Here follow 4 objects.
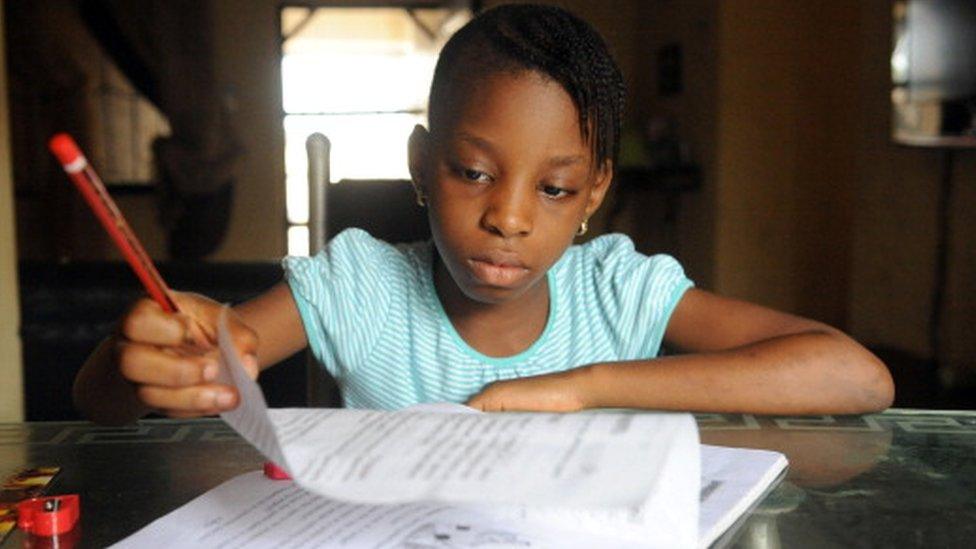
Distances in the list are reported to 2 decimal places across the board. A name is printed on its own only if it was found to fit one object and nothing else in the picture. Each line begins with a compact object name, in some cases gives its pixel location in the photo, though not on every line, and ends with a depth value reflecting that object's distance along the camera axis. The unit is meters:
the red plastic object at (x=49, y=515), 0.58
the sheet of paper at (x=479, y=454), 0.47
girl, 0.84
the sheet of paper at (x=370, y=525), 0.54
